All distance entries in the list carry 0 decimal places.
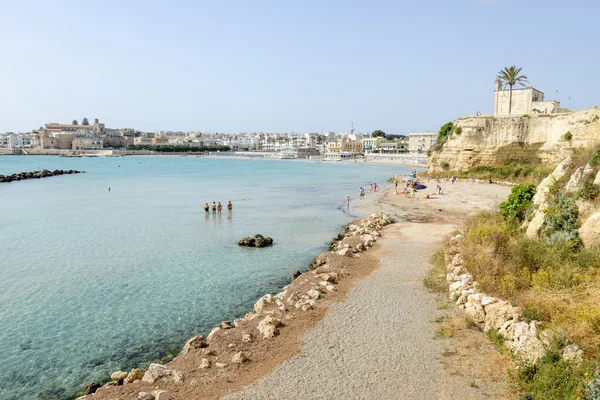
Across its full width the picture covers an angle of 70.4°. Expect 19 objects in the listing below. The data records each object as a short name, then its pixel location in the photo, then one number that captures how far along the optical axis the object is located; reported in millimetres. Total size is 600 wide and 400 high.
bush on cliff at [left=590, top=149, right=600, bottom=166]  12950
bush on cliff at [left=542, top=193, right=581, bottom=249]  11391
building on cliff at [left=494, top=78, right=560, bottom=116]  54519
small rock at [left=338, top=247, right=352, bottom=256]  17402
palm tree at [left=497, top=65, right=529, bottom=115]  50375
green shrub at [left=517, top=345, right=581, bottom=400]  6449
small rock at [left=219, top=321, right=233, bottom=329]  10987
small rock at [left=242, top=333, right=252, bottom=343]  9644
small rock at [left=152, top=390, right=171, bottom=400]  7223
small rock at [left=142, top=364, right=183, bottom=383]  8062
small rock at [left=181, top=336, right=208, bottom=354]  9688
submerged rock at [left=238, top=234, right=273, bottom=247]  21781
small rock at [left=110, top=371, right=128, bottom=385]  8742
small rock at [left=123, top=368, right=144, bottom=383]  8453
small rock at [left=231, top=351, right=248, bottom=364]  8641
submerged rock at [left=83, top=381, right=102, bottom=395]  8695
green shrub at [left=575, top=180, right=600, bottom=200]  11953
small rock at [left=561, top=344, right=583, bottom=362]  6957
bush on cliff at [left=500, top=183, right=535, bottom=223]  16438
